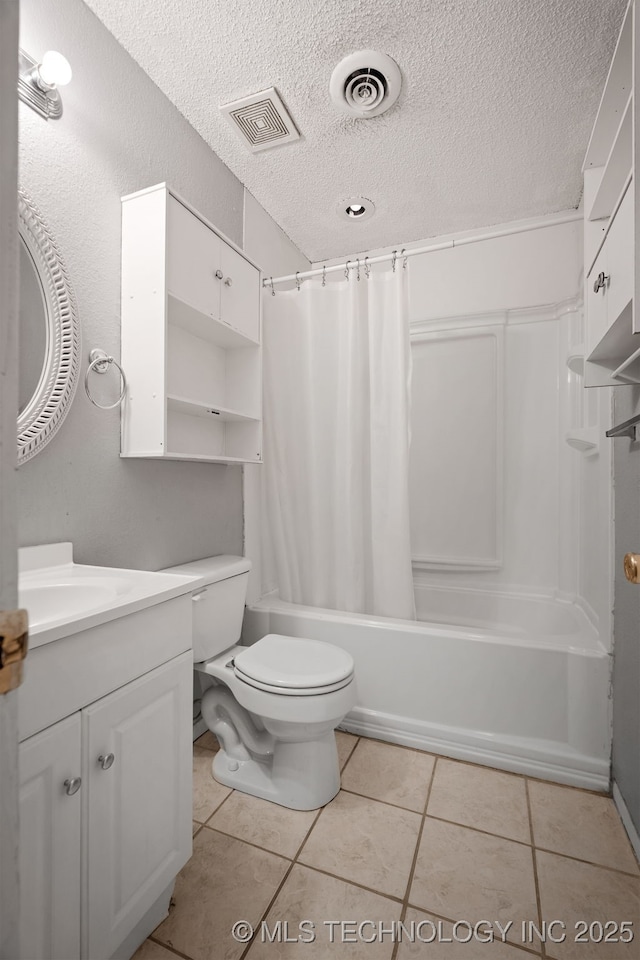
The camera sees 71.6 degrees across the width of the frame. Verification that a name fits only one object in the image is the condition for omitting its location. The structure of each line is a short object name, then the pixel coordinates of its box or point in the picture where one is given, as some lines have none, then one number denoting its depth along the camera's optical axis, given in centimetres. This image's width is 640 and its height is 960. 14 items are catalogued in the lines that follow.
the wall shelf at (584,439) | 183
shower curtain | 192
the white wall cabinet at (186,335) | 139
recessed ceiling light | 217
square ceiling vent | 161
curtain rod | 168
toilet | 136
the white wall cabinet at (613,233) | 93
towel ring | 132
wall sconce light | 111
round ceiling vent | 145
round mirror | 112
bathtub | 155
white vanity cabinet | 72
